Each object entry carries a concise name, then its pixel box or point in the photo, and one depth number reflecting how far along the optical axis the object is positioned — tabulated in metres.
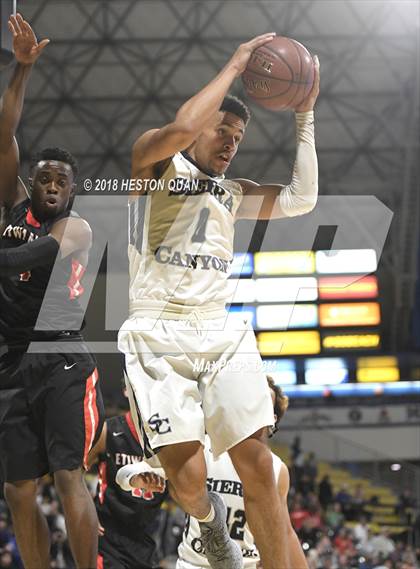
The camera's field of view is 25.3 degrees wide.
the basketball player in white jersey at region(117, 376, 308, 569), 4.62
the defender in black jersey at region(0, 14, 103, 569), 3.69
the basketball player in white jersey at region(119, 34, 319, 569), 3.42
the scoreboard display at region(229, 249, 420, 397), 12.92
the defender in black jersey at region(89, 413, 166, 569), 5.22
